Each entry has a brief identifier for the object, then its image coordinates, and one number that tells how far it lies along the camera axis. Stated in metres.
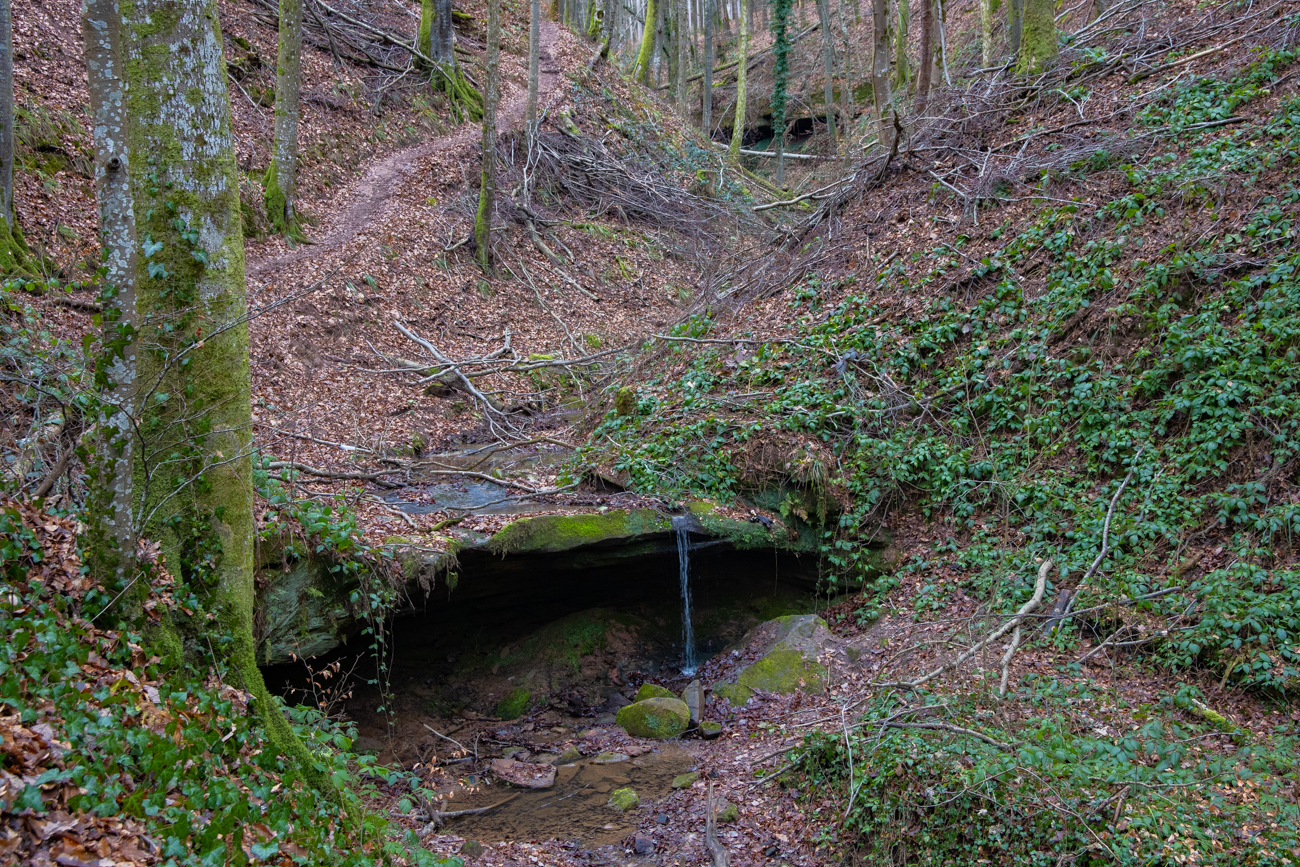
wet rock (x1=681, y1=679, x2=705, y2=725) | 8.49
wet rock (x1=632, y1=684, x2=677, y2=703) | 8.91
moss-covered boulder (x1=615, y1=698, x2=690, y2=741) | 8.22
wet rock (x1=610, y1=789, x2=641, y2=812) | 6.93
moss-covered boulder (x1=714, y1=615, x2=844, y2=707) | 8.30
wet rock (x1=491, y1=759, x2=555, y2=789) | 7.48
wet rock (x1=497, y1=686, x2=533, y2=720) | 8.92
